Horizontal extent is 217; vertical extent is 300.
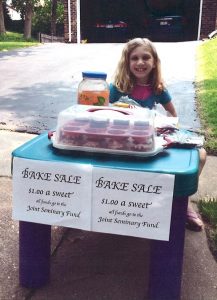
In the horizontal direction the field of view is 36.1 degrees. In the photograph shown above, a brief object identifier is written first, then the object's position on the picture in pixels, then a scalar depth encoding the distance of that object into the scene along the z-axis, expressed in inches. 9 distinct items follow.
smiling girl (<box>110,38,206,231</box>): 85.0
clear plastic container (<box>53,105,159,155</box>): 55.4
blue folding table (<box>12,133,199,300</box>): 52.8
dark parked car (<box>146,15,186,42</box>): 524.7
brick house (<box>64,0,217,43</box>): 464.7
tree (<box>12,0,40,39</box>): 668.2
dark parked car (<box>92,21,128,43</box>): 551.7
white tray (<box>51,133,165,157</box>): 55.1
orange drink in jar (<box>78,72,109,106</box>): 68.0
